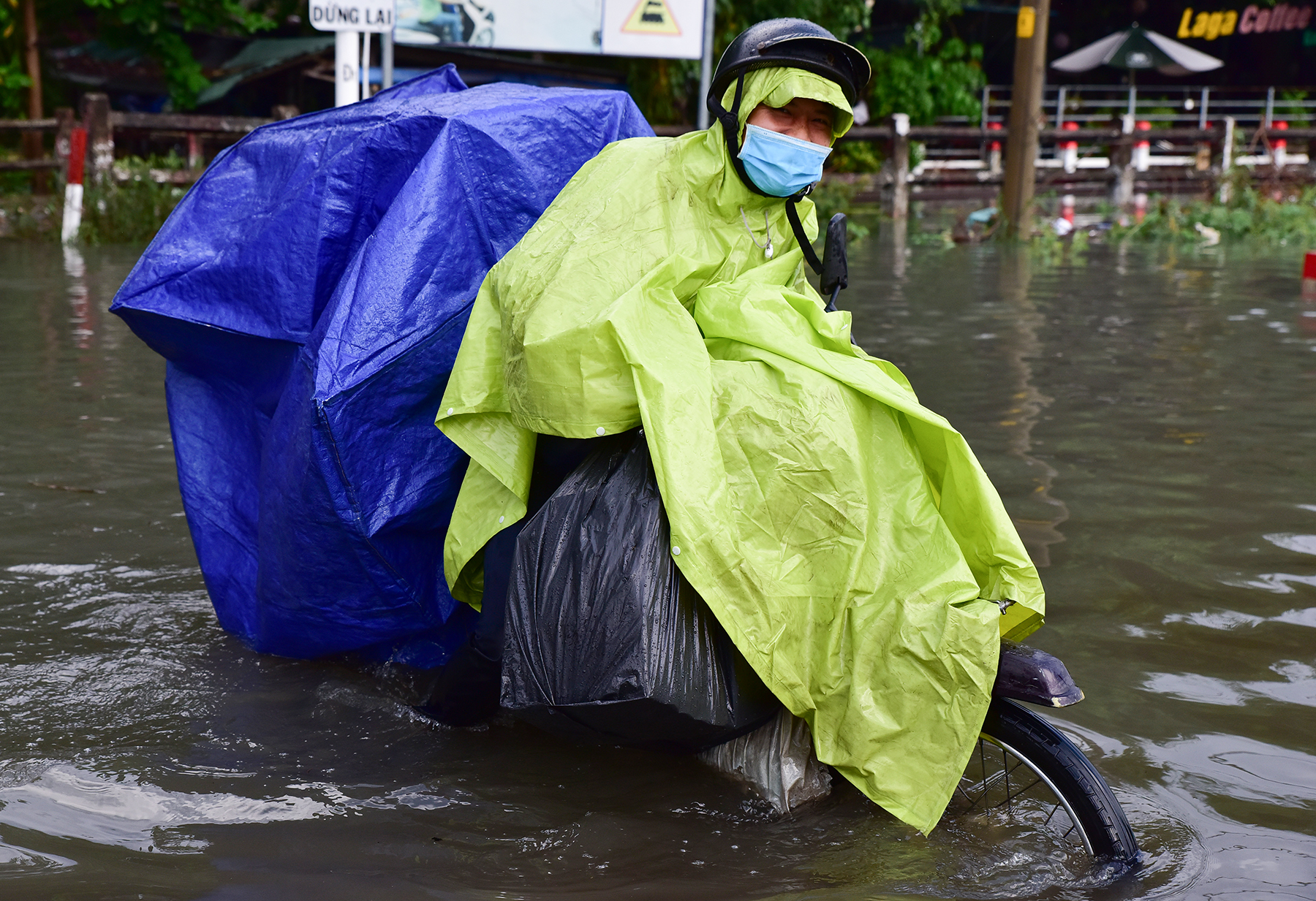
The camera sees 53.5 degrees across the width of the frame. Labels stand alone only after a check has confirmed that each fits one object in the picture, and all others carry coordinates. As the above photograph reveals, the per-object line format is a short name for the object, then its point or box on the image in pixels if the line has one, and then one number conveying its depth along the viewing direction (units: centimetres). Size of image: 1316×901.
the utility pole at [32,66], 1616
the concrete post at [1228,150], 1916
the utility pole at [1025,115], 1317
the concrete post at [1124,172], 1875
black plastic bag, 212
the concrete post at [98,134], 1291
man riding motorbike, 214
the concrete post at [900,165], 1739
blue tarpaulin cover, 256
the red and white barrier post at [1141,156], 1961
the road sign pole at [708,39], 953
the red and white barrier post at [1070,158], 1997
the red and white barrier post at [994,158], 2022
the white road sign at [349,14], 588
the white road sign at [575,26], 1012
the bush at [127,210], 1238
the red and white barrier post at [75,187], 1236
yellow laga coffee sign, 2380
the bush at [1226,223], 1423
